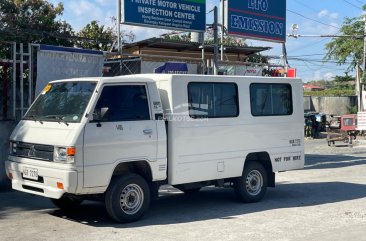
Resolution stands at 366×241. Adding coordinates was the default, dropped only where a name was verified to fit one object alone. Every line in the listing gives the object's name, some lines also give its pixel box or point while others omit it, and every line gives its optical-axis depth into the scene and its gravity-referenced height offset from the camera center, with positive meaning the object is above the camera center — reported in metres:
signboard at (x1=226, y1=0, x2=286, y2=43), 15.45 +3.13
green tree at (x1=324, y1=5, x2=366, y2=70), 45.56 +6.63
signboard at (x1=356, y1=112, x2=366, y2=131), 27.04 -0.09
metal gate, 11.22 +0.78
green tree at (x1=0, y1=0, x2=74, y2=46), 19.06 +3.98
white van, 7.41 -0.31
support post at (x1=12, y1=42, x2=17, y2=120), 11.07 +0.83
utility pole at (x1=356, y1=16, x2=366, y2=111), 35.50 +1.69
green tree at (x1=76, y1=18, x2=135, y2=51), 20.81 +3.59
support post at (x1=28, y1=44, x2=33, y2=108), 11.23 +0.95
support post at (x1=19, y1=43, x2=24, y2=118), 11.23 +0.92
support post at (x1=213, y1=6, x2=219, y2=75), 14.32 +2.18
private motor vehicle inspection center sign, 13.05 +2.80
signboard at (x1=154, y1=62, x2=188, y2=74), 13.61 +1.37
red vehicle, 24.55 -0.51
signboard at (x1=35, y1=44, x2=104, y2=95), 11.19 +1.27
